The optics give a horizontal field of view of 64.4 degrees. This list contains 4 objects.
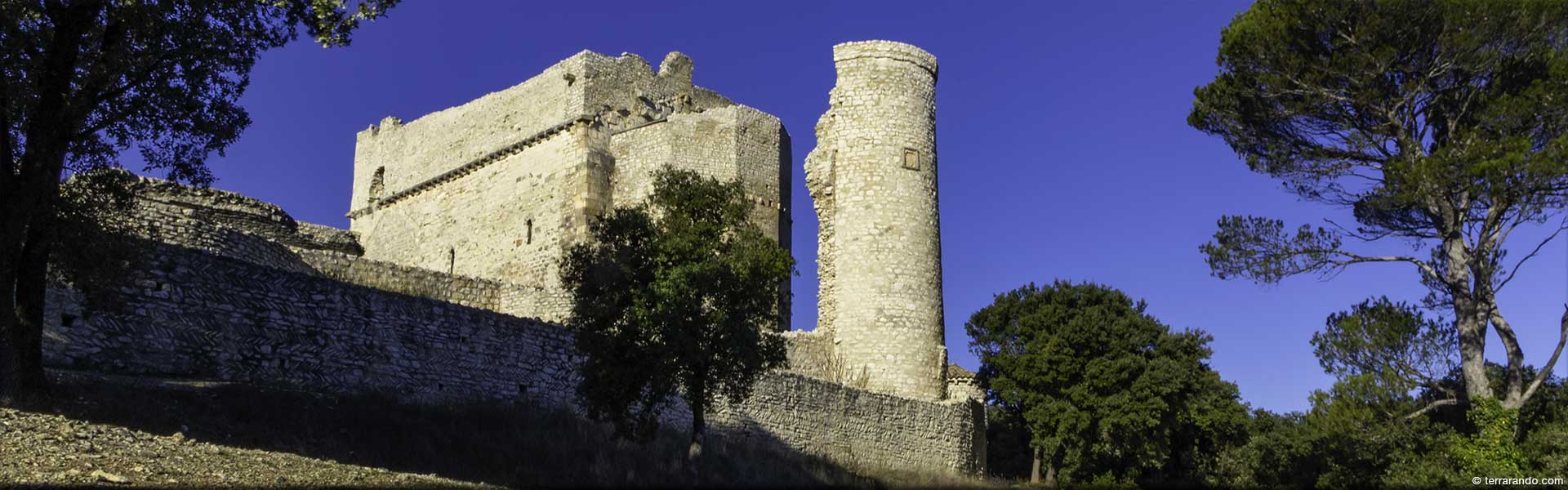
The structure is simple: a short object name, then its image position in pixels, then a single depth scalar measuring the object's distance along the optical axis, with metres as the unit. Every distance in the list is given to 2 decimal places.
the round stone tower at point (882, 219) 25.61
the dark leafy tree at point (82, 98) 11.55
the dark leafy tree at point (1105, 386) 30.88
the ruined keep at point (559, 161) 29.64
